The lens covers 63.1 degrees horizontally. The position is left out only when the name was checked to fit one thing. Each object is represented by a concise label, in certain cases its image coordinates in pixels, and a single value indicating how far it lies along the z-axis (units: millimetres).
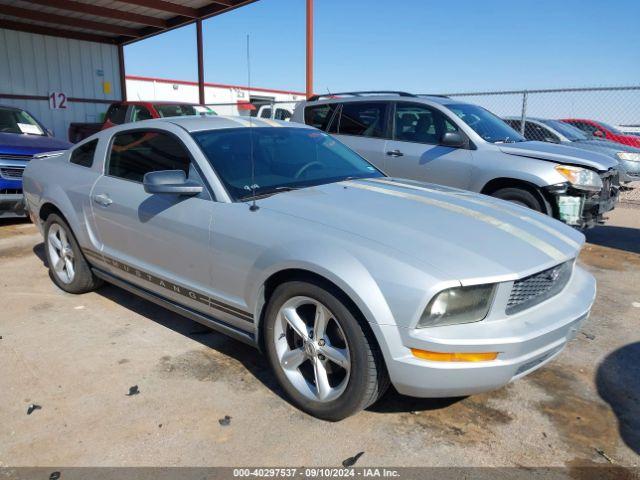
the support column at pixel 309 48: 11312
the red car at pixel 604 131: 14734
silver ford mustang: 2324
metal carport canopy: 12344
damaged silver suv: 5707
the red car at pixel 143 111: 11453
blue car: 6906
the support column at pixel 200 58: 13859
